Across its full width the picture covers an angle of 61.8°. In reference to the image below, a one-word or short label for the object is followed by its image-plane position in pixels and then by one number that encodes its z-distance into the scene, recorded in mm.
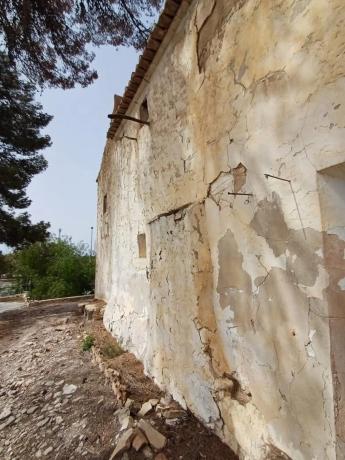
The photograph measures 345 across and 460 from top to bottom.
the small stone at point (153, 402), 2721
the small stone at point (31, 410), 2918
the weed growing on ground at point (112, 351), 4055
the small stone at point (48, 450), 2338
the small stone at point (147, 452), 2120
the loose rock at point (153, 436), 2199
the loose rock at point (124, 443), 2171
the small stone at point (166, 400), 2727
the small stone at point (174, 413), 2510
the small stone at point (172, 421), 2424
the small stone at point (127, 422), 2450
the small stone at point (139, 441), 2188
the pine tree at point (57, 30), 5793
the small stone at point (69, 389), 3218
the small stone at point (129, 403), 2715
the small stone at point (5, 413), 2900
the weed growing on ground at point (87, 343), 4543
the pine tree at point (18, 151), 10398
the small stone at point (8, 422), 2749
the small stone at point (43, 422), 2703
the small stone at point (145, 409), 2586
